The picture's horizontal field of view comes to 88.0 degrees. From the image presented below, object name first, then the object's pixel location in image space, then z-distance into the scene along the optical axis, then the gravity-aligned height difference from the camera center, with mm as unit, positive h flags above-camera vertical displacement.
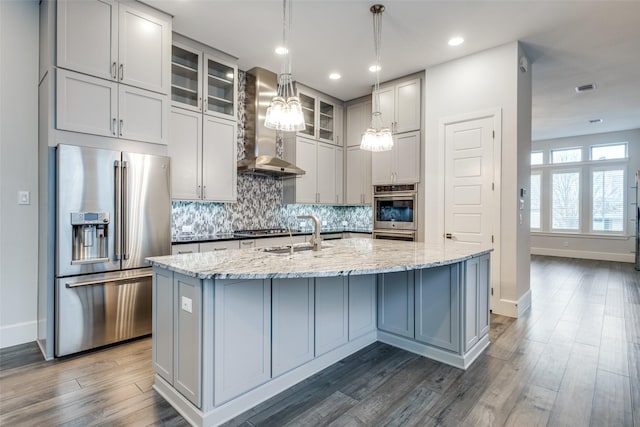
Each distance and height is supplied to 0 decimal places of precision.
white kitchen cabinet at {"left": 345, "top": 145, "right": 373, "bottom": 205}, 5430 +615
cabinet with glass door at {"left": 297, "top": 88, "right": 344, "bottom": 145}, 5207 +1590
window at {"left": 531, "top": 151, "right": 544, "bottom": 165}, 8922 +1542
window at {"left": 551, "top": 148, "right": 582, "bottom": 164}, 8383 +1537
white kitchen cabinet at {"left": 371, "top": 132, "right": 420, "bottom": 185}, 4699 +760
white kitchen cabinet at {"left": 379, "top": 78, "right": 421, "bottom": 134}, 4668 +1579
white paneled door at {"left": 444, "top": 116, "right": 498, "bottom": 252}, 3934 +407
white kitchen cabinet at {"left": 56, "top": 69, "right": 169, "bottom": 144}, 2678 +905
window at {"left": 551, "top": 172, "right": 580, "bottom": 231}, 8359 +354
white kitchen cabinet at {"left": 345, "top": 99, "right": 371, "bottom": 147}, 5480 +1570
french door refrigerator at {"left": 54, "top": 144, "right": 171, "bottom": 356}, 2654 -247
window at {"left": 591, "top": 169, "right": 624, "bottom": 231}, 7805 +358
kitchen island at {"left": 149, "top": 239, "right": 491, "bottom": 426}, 1807 -711
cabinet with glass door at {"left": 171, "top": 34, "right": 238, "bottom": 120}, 3754 +1605
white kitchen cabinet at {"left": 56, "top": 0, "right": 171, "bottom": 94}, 2689 +1499
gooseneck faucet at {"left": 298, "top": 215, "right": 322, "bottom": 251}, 2525 -177
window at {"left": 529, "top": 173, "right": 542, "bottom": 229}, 8938 +367
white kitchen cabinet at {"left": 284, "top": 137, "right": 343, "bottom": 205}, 5032 +667
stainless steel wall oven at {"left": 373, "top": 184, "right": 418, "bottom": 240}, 4719 +39
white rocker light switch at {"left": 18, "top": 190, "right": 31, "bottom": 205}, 2990 +131
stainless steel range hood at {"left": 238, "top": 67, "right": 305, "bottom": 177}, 4371 +1099
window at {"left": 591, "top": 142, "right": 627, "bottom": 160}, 7836 +1532
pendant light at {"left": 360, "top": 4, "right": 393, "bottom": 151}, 2928 +660
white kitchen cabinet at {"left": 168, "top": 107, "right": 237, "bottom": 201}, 3660 +655
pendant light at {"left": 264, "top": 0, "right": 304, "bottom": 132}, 2285 +689
